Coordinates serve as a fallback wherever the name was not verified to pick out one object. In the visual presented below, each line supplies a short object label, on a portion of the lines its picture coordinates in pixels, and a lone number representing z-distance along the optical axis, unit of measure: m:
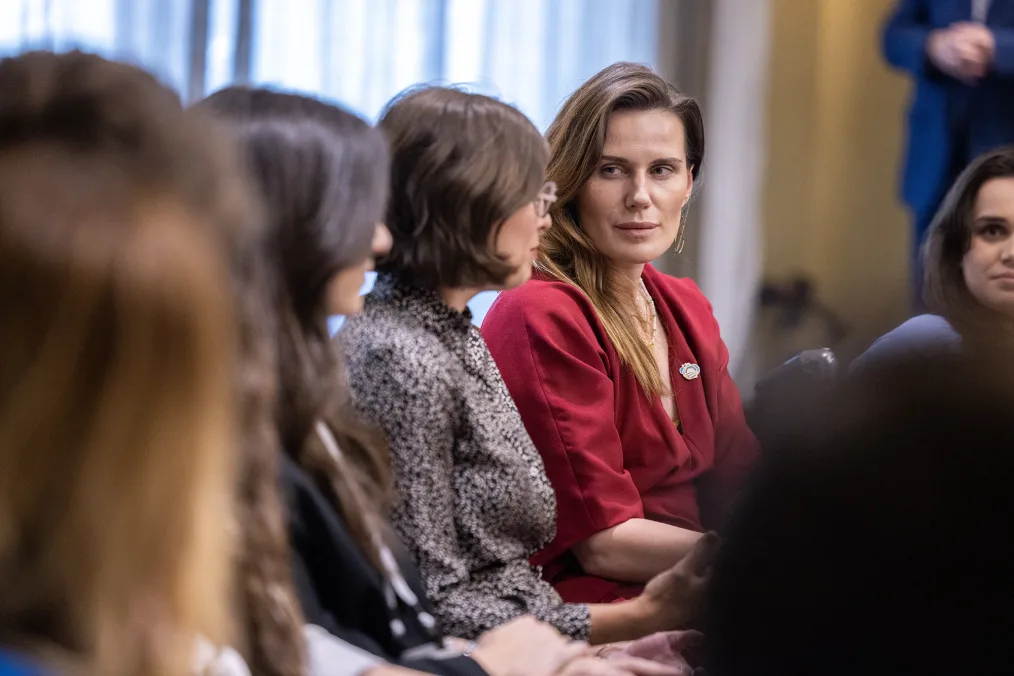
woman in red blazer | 5.24
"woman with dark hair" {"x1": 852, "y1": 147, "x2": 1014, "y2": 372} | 5.54
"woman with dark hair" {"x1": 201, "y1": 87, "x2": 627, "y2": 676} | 4.84
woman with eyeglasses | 5.00
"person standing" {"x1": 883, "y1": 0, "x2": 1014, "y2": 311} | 6.15
